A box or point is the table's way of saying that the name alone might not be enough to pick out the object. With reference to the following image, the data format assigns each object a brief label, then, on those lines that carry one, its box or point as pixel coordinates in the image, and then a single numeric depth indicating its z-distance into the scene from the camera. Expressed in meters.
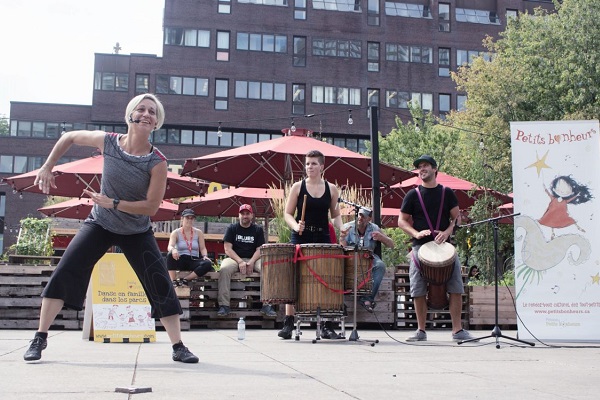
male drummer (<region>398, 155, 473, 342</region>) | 9.68
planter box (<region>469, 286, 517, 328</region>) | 13.91
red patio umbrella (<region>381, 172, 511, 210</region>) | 18.44
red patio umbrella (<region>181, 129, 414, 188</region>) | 14.77
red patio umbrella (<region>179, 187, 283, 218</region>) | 20.25
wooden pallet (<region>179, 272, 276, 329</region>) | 13.41
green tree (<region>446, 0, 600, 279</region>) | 33.03
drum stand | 9.53
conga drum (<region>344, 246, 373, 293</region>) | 9.62
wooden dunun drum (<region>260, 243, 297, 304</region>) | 9.60
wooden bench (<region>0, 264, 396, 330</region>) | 12.48
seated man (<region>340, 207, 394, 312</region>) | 12.10
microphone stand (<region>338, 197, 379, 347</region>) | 9.17
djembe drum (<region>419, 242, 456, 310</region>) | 9.47
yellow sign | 9.27
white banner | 9.44
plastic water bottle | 9.73
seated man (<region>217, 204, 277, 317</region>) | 13.33
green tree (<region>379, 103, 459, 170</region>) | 40.53
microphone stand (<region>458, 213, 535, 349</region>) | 8.84
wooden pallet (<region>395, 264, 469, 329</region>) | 13.86
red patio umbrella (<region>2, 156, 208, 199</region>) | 17.45
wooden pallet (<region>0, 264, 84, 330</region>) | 12.44
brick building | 60.59
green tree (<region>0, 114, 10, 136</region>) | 100.94
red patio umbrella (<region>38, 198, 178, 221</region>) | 21.94
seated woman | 13.36
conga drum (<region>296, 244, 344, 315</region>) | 9.44
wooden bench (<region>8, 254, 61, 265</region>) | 14.08
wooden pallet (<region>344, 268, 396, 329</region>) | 13.58
